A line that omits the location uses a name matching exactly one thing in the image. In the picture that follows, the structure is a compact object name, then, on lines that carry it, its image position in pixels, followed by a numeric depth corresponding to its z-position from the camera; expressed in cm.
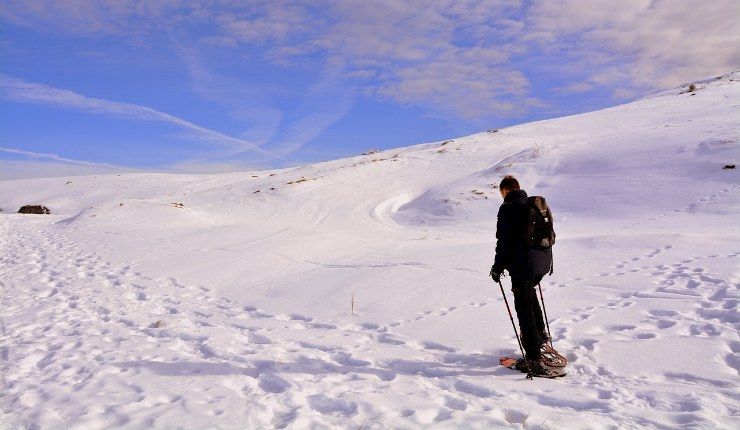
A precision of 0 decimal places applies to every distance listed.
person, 477
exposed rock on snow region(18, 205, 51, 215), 3103
